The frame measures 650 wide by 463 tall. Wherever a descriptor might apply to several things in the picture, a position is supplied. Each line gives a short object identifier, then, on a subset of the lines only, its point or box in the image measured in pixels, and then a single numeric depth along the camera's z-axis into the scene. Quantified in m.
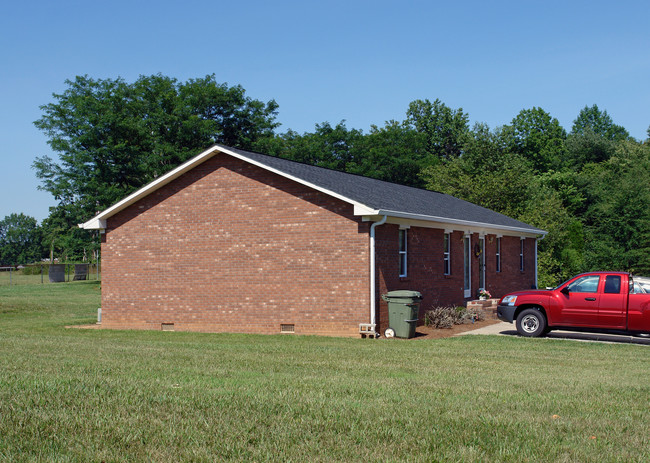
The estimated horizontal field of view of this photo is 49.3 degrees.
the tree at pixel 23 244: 140.50
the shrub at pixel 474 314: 23.05
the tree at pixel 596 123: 97.06
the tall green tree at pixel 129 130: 50.69
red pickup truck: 17.91
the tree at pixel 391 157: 65.62
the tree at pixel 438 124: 80.00
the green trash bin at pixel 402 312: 18.77
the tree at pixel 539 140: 74.44
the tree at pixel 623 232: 40.91
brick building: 19.25
